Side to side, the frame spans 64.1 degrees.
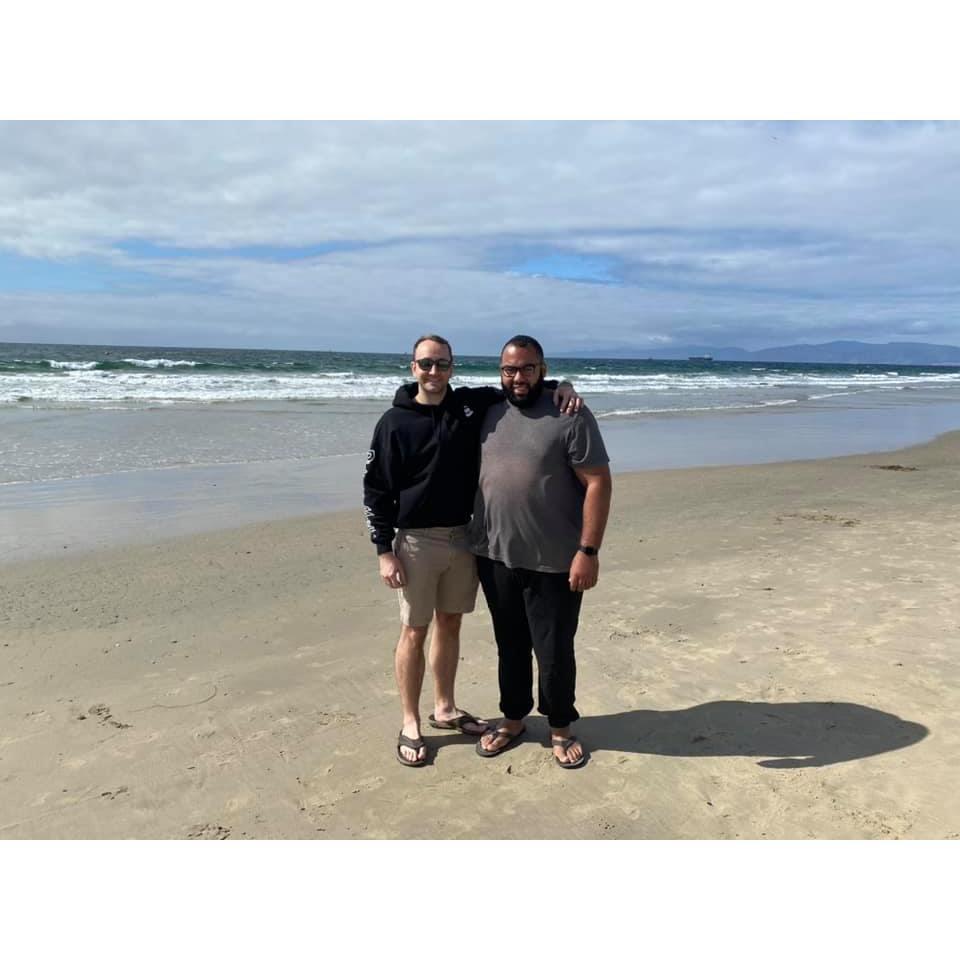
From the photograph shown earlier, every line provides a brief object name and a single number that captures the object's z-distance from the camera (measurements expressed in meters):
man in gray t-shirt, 3.30
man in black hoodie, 3.41
